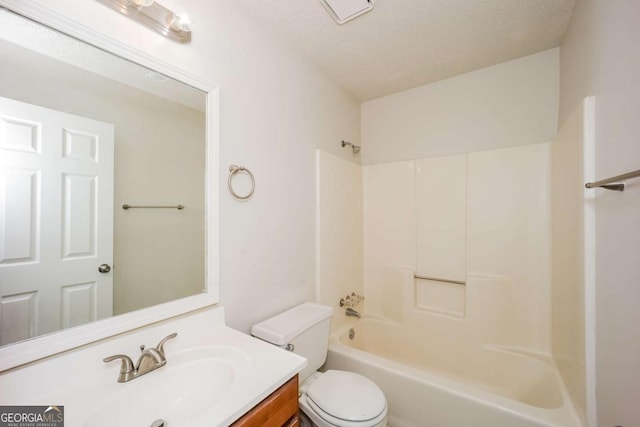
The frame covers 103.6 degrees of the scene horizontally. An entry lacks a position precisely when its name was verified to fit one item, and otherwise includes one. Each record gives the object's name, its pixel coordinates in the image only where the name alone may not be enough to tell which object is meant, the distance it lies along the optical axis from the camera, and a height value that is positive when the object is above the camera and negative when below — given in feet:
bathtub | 4.04 -3.40
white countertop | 2.28 -1.77
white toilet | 3.88 -3.03
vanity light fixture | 3.01 +2.53
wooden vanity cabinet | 2.50 -2.10
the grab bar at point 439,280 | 6.60 -1.77
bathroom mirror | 2.48 +0.34
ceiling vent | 4.28 +3.62
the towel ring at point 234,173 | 4.15 +0.63
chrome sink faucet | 2.75 -1.69
